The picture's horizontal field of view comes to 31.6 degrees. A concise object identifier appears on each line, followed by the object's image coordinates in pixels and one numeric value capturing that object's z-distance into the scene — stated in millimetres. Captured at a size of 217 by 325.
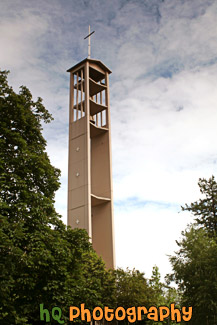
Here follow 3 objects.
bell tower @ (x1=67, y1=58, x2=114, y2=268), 28594
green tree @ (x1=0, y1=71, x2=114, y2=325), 12617
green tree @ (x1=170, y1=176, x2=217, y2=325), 22797
